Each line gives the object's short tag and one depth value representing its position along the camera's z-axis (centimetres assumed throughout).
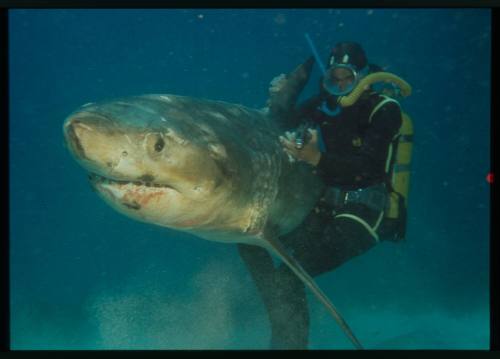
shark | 225
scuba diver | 426
